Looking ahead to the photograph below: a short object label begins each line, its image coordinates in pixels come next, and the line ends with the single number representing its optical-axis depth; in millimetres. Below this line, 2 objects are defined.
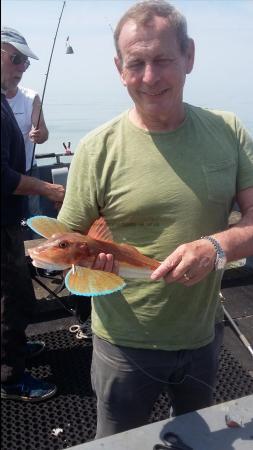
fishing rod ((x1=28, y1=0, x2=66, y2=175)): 2410
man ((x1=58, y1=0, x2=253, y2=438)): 1674
